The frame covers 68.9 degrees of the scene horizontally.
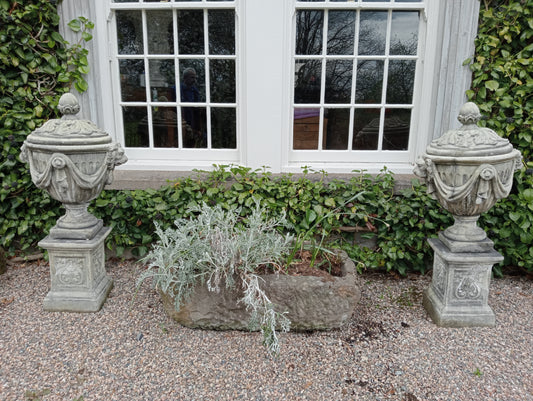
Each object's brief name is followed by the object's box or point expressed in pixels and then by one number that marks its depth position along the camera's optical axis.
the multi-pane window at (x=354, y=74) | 3.47
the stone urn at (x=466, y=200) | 2.52
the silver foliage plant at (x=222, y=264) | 2.44
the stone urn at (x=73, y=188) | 2.66
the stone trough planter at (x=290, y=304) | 2.56
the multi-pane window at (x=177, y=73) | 3.53
